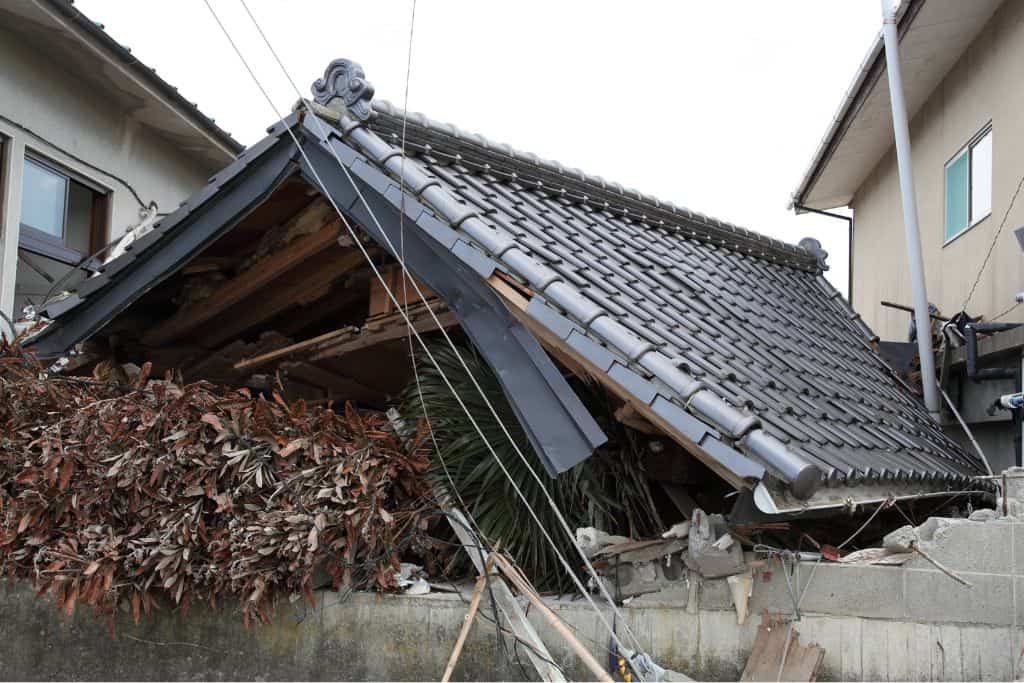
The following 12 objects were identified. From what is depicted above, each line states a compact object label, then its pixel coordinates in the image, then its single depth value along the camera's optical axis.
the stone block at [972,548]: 4.52
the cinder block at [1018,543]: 4.48
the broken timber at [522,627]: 4.83
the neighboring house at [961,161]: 8.66
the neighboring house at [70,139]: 9.21
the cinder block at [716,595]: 4.78
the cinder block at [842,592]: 4.59
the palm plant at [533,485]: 5.57
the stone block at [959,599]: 4.48
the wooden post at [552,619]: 4.34
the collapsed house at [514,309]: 4.69
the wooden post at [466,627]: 4.73
